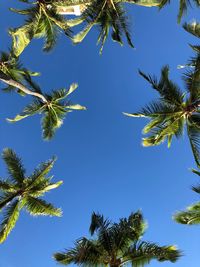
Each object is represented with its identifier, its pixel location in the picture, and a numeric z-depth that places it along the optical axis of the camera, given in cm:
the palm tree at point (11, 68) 1033
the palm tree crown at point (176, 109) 999
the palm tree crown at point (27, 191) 908
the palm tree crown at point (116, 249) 844
